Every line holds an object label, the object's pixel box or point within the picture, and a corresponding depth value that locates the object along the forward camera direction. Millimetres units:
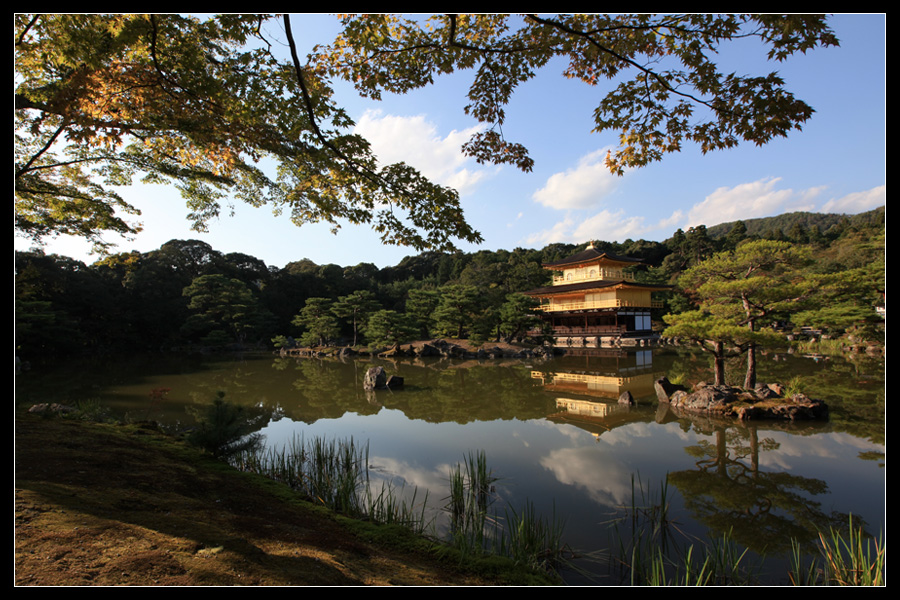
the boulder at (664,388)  7727
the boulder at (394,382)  9844
